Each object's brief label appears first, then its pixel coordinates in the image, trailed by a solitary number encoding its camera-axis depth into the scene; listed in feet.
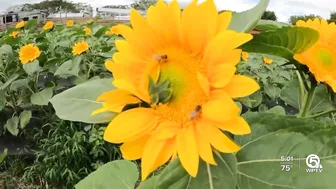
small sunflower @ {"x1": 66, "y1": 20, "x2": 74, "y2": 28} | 11.53
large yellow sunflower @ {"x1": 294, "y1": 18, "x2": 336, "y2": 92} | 1.27
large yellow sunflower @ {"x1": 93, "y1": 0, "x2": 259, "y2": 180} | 0.99
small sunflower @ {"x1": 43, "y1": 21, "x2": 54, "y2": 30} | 10.28
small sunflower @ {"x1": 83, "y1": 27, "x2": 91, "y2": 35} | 9.18
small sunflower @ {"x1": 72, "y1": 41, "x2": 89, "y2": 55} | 7.63
